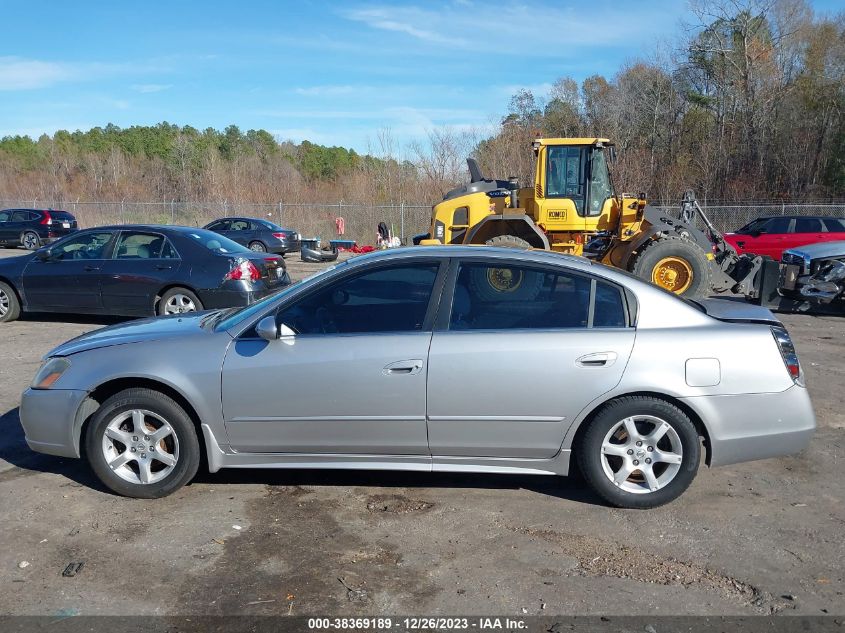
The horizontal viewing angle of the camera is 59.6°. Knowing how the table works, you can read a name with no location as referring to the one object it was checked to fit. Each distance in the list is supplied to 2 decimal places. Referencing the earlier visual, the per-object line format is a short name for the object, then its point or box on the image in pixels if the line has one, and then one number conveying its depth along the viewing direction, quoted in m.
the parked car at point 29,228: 28.91
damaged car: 11.69
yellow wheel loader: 12.16
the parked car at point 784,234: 18.92
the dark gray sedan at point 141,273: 9.84
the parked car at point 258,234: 24.84
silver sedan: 4.35
